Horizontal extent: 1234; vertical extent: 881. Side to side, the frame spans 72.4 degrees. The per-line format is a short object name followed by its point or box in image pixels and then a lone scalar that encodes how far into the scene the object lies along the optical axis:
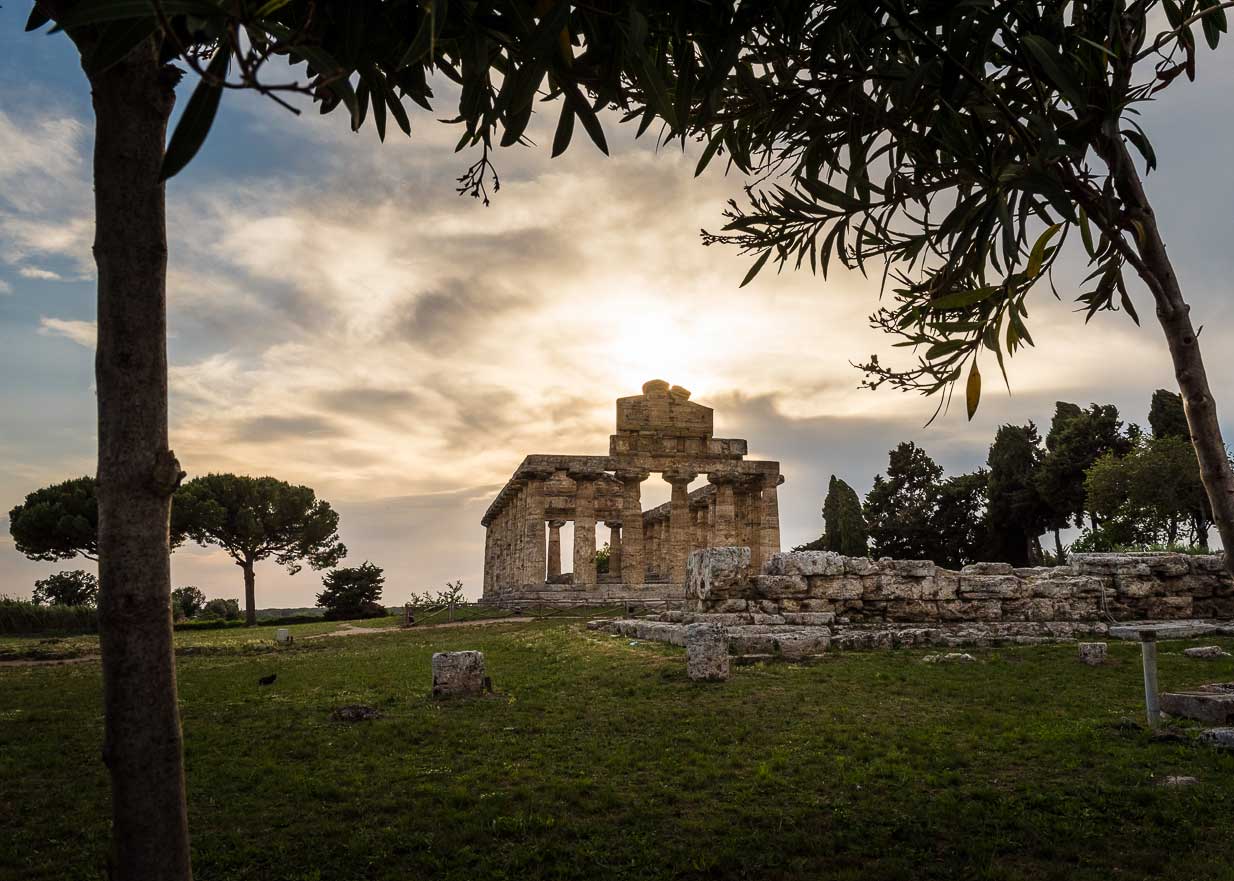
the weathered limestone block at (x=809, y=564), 18.12
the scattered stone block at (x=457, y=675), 11.04
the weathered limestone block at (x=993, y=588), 17.78
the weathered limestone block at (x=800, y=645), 13.84
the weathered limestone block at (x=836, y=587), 17.98
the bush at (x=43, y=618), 32.72
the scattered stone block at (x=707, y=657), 11.52
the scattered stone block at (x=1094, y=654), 12.38
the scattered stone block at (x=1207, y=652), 12.71
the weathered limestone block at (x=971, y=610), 17.56
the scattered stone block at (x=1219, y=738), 7.27
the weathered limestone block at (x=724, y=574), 18.05
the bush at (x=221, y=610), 47.74
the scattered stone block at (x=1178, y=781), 6.40
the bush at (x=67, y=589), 46.03
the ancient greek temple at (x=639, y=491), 37.69
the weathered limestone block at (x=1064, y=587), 17.80
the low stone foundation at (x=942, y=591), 17.80
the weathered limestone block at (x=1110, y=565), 18.30
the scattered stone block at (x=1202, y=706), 8.17
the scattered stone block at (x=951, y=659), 12.97
